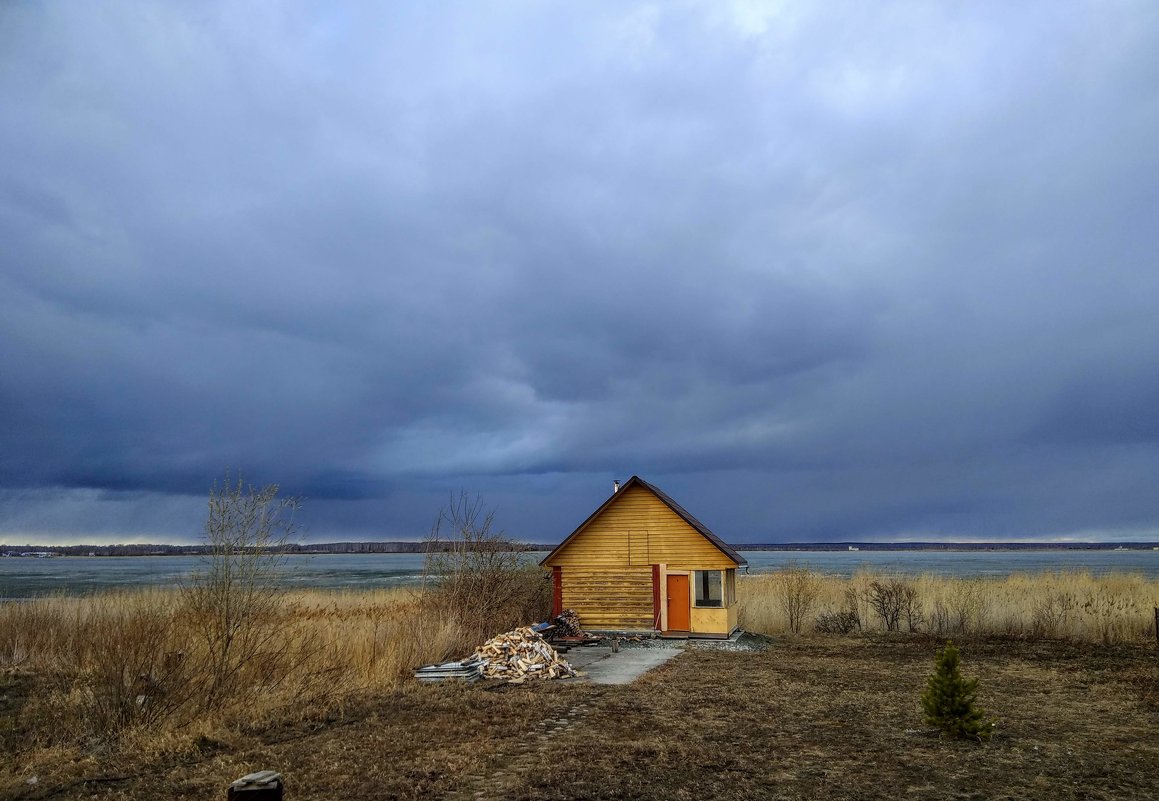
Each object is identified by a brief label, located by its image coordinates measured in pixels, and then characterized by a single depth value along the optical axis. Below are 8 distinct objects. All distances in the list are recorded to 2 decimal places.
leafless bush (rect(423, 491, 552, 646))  21.59
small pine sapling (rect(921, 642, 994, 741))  11.13
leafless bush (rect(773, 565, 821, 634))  29.53
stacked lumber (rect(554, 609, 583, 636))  24.34
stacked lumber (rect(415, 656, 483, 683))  16.44
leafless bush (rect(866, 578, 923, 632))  29.31
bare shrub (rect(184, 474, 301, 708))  12.42
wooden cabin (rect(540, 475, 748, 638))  24.41
